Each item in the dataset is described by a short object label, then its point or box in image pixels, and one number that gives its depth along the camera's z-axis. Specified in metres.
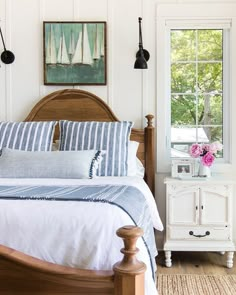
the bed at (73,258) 1.70
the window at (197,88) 4.08
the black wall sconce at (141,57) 3.76
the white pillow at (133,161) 3.62
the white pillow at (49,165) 3.26
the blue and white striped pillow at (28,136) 3.65
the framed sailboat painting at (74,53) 4.00
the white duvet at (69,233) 1.89
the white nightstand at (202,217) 3.60
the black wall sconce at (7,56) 4.05
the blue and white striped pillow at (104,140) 3.51
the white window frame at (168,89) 3.96
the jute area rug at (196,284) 3.09
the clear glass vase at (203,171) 3.75
